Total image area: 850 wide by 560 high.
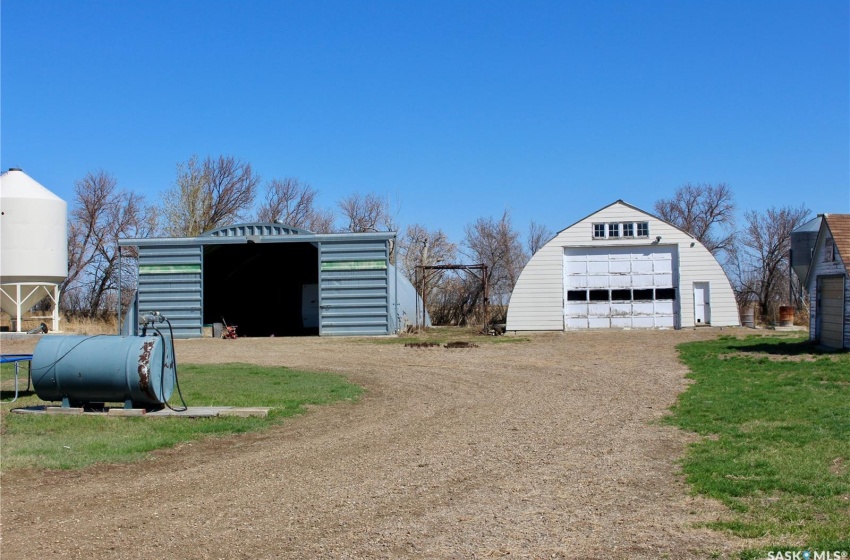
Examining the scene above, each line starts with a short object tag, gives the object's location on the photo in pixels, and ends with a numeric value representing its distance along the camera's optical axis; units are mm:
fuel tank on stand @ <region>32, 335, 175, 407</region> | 10594
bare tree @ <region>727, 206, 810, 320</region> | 45781
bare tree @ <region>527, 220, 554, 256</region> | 53188
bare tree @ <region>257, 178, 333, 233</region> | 52875
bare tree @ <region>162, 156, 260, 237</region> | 45531
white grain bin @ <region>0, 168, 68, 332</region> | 29781
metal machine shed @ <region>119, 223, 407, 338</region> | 28500
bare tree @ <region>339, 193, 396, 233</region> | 52172
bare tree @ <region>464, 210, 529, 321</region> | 47906
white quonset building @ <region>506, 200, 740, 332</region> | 31422
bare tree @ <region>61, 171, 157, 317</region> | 45625
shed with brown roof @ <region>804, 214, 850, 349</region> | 19609
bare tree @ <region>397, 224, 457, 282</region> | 47938
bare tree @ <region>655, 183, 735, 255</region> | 51438
